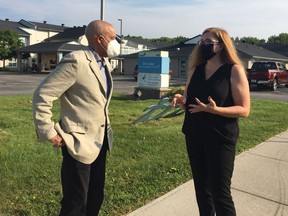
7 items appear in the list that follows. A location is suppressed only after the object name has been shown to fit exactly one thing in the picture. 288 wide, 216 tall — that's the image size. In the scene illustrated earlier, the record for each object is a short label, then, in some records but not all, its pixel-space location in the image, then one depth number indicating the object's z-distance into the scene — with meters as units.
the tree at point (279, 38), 80.34
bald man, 1.91
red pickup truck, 15.58
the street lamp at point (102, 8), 6.88
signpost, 10.74
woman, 2.06
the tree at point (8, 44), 34.70
